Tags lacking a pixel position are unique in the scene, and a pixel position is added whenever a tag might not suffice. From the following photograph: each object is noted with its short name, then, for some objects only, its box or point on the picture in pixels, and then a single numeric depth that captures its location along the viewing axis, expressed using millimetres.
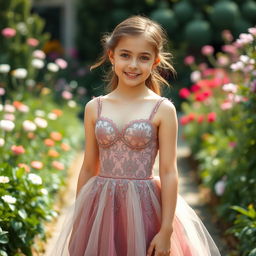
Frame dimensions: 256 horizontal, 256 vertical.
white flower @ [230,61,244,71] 4447
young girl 2438
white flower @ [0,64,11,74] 5785
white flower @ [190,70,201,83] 7970
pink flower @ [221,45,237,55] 6734
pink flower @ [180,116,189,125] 7555
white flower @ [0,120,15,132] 4445
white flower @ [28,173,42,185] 3430
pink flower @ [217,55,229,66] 7404
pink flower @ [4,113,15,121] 4793
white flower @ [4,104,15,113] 5008
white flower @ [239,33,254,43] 4379
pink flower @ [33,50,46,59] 6980
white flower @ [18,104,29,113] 5363
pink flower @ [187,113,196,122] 7469
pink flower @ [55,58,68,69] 6851
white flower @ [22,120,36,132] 4824
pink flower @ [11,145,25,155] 4254
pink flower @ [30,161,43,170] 4177
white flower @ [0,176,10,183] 3136
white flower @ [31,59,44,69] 6895
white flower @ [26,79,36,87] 7491
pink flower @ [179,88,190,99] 7760
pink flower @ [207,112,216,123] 6707
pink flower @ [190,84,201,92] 7639
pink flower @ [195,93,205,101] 7131
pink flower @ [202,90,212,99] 7041
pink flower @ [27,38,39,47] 7461
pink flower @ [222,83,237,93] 4488
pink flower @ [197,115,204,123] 7186
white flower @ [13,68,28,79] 6176
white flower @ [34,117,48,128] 4965
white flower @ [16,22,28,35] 7949
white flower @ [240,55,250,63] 4331
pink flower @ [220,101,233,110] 5509
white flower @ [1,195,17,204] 3033
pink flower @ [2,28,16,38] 6984
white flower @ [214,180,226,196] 4850
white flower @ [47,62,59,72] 6822
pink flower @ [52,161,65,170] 4840
